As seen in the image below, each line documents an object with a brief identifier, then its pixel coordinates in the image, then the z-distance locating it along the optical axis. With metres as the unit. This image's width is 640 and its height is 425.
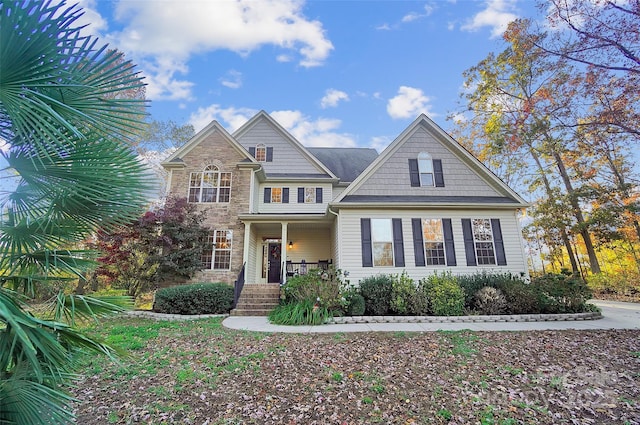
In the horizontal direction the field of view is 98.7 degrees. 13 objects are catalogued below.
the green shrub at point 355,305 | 8.59
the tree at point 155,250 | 10.68
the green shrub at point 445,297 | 8.73
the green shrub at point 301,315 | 7.97
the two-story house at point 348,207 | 10.53
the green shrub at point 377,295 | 8.79
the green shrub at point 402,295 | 8.65
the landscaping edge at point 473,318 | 8.11
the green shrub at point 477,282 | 9.28
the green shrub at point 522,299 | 8.75
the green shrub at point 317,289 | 8.52
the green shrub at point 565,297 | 8.70
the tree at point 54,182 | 1.70
